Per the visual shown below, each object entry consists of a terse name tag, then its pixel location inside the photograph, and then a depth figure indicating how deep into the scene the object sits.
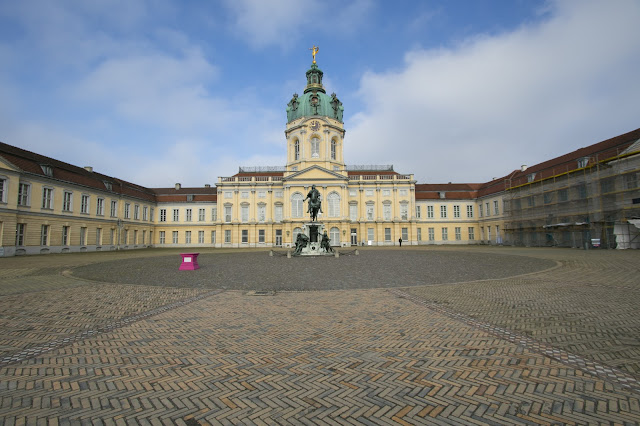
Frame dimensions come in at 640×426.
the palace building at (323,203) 29.28
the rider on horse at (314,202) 26.62
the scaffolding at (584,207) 27.41
